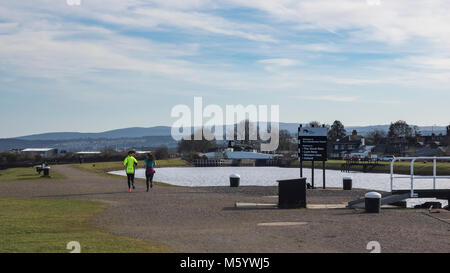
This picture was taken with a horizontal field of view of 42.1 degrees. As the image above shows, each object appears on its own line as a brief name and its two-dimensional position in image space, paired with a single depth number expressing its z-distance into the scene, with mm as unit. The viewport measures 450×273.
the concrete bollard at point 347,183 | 34094
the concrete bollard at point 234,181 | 35812
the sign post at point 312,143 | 34438
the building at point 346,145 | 183438
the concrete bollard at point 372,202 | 19797
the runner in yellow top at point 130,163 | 27859
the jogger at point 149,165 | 28484
